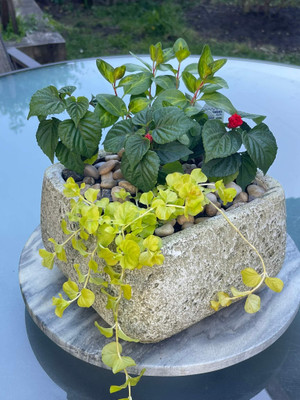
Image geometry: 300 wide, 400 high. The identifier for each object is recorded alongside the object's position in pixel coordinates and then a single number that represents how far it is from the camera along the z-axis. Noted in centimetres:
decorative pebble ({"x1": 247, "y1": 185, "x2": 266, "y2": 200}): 94
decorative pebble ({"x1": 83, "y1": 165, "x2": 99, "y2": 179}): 99
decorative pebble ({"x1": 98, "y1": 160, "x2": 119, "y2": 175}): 98
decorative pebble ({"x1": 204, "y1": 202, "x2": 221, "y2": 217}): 89
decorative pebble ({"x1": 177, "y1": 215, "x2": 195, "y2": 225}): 86
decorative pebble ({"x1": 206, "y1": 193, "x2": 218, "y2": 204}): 90
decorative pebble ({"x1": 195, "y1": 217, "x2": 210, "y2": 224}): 86
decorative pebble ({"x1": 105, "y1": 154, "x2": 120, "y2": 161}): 103
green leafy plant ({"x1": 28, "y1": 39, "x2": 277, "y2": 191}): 88
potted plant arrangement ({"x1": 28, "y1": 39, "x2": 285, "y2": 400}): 78
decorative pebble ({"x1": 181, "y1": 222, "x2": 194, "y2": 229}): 86
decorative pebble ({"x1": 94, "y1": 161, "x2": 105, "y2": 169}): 102
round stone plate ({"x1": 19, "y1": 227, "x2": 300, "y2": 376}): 83
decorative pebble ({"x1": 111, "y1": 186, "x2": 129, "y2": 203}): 90
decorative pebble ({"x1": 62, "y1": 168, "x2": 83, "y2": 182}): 98
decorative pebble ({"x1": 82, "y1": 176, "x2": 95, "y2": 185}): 98
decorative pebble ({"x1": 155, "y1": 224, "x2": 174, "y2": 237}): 83
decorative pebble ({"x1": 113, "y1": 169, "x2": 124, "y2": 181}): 96
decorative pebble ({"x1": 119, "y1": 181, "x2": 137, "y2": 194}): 94
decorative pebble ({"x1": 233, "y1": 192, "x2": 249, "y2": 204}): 93
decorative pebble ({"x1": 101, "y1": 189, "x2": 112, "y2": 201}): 93
